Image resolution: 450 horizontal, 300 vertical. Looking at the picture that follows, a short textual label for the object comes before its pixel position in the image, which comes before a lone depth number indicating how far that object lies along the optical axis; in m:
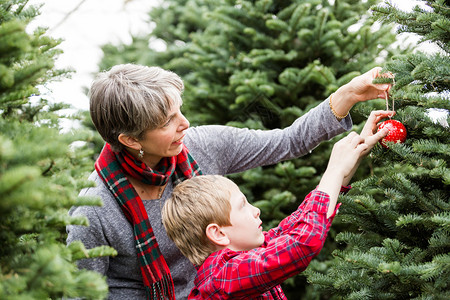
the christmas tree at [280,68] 3.33
